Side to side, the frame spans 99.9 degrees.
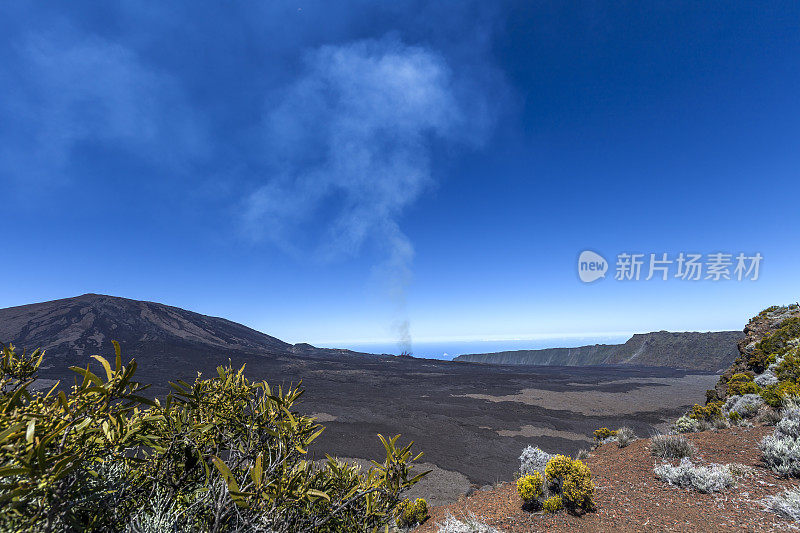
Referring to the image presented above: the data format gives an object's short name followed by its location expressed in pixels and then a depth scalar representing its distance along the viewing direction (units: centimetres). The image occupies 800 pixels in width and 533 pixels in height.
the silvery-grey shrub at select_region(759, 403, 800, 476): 579
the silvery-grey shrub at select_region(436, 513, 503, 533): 554
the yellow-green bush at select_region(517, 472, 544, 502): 614
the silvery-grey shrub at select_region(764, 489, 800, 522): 467
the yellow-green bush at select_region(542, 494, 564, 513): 582
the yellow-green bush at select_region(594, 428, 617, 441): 1137
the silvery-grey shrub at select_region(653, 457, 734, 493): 575
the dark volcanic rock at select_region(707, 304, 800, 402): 1333
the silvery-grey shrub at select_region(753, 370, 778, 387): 1056
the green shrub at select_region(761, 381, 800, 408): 836
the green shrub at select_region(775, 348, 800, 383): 962
